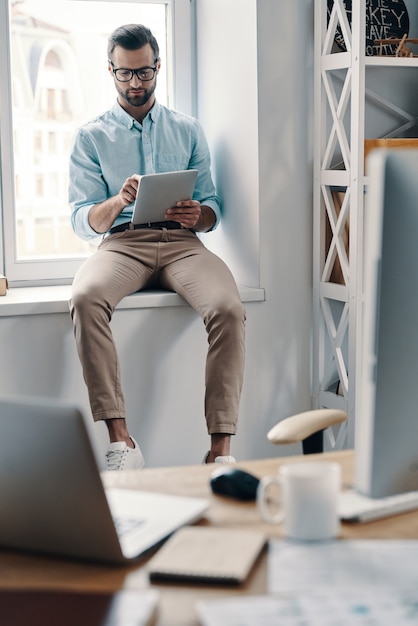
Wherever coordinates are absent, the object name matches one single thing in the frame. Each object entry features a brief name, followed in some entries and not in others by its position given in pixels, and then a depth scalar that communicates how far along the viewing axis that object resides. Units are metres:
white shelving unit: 4.57
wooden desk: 1.93
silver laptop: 2.07
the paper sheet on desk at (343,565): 1.96
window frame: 4.87
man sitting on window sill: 4.42
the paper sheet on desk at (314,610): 1.77
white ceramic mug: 2.20
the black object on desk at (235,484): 2.50
